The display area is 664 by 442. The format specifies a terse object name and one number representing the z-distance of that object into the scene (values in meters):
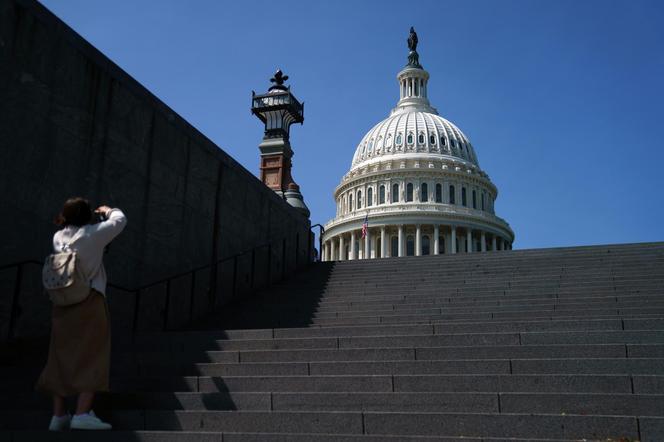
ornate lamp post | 34.62
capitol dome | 85.38
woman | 5.14
